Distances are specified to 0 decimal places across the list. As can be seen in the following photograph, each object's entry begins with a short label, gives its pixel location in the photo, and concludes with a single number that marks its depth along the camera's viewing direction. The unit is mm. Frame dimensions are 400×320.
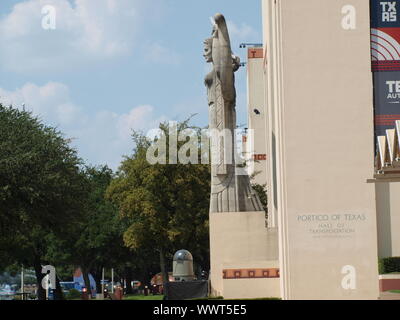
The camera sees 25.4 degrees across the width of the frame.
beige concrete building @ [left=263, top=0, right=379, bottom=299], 33219
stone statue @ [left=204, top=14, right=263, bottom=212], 40312
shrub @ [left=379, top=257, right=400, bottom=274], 35875
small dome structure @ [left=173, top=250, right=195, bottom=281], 45344
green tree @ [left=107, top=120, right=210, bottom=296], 56281
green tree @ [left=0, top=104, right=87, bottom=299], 43875
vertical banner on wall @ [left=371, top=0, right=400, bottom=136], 37844
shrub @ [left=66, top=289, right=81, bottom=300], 69438
